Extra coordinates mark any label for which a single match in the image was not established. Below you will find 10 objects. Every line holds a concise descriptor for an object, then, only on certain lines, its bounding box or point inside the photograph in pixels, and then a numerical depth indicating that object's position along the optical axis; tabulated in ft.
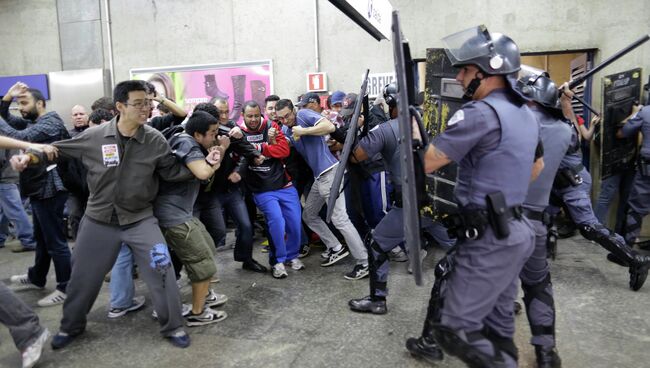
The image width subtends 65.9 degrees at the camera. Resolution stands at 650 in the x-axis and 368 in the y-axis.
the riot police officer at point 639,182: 17.20
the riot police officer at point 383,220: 12.34
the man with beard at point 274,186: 16.21
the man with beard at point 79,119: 16.03
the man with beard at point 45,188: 13.59
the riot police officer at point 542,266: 9.96
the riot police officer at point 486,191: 7.66
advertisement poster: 25.66
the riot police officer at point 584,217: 13.97
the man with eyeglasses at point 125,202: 11.02
